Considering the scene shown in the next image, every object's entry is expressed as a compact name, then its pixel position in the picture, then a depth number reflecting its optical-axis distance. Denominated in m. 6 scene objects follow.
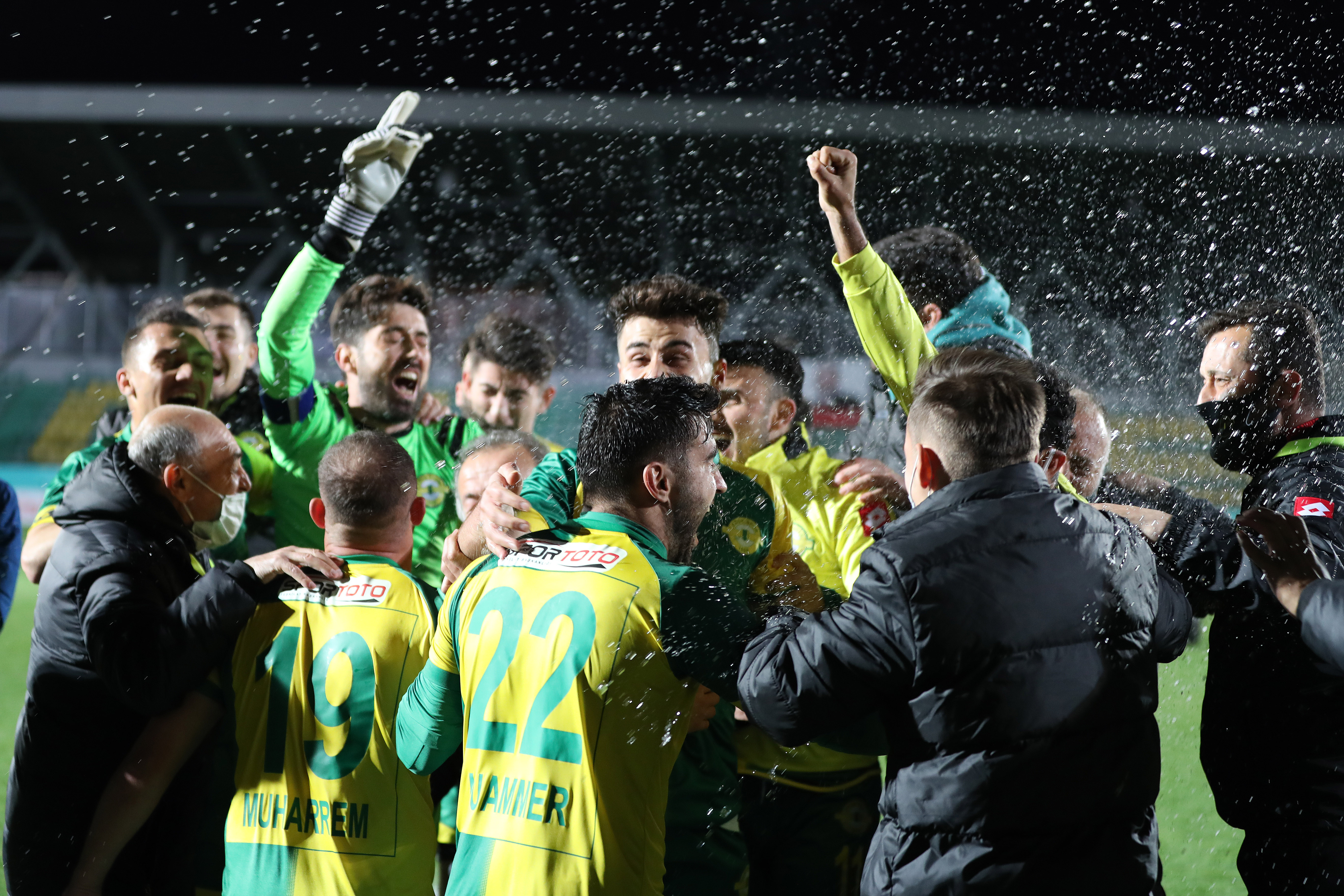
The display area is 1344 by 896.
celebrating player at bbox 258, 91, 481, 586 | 4.00
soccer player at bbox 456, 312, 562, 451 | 4.71
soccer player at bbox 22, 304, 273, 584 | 4.12
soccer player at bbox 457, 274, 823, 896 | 2.36
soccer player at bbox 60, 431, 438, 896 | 2.52
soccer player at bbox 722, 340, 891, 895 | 2.80
